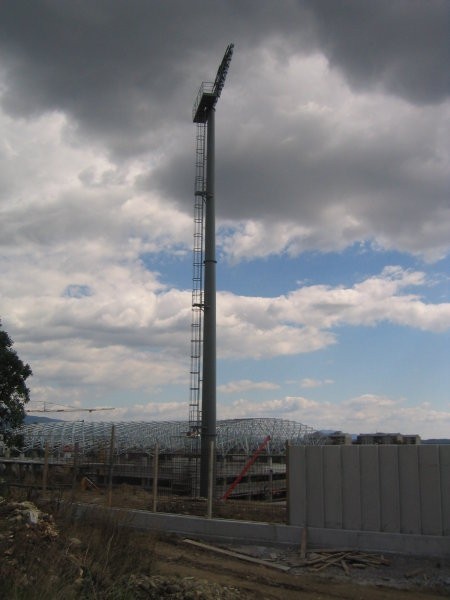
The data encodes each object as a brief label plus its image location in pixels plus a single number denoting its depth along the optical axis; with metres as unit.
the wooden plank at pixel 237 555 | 12.09
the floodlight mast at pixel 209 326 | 26.62
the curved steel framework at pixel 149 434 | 58.47
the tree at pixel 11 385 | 22.42
